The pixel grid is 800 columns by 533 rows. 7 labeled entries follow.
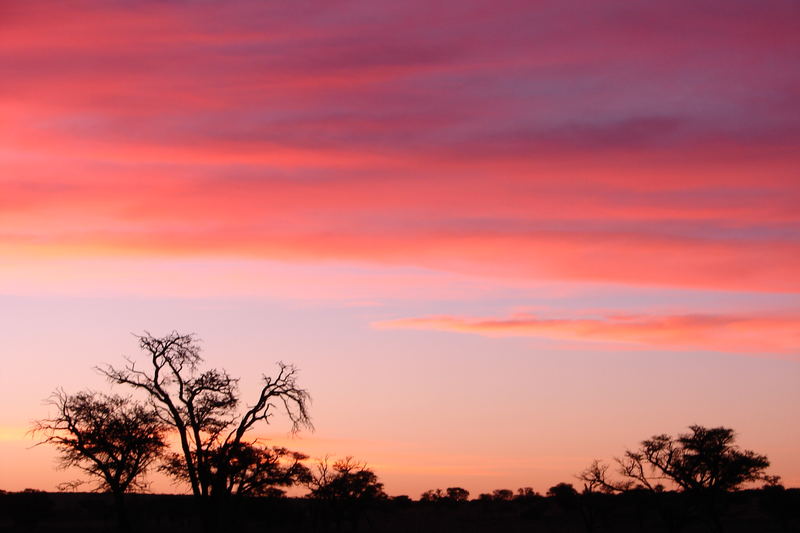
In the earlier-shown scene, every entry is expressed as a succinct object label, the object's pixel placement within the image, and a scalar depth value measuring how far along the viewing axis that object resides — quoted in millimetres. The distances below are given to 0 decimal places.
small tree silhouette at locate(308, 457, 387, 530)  97062
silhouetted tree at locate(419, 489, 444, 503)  183750
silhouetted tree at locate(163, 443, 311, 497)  51750
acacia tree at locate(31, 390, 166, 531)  56375
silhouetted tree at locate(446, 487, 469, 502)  184188
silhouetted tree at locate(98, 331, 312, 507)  51594
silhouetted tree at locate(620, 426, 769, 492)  81062
